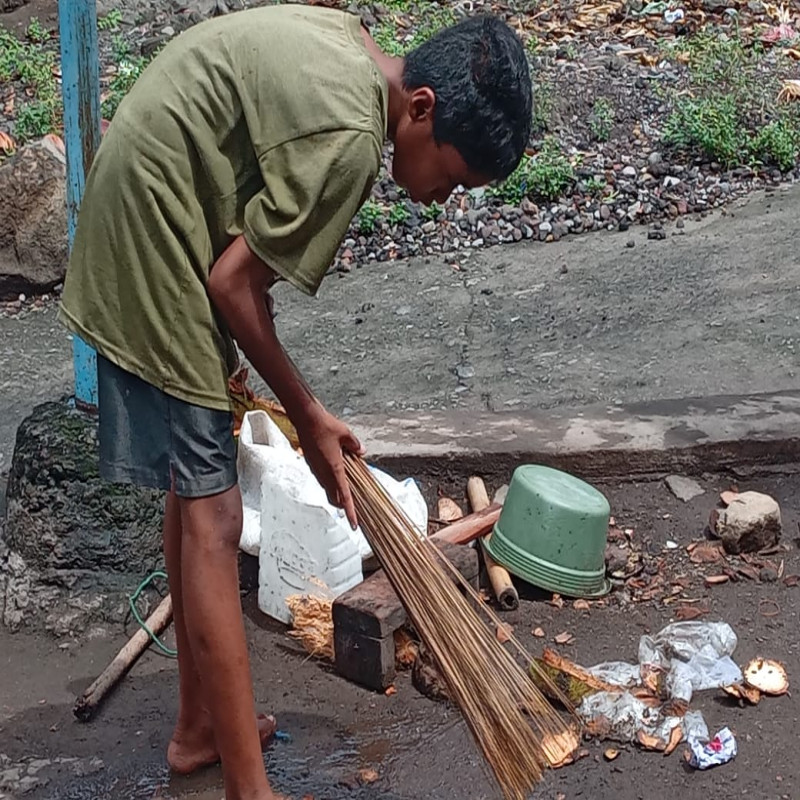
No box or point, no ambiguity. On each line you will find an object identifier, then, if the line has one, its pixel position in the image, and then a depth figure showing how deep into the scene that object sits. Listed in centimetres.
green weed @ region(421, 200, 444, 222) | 677
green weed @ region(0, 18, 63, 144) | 771
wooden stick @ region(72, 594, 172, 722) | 307
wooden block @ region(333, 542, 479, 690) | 306
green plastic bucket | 334
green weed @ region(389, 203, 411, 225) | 671
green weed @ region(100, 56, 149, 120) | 761
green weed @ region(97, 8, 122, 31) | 927
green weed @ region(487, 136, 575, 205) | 680
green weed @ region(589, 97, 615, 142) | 738
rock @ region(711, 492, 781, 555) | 352
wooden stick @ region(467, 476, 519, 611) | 337
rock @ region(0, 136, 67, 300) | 629
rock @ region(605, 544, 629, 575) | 354
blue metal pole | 347
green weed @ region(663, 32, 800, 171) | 708
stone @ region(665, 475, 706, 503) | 383
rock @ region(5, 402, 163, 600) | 354
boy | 213
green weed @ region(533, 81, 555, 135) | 749
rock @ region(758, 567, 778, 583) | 346
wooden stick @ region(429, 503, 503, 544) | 348
